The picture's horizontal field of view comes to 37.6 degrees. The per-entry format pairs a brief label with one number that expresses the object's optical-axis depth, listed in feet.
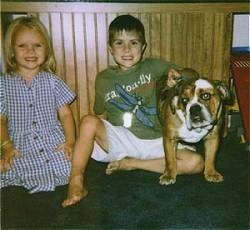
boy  3.84
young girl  3.59
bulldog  3.26
